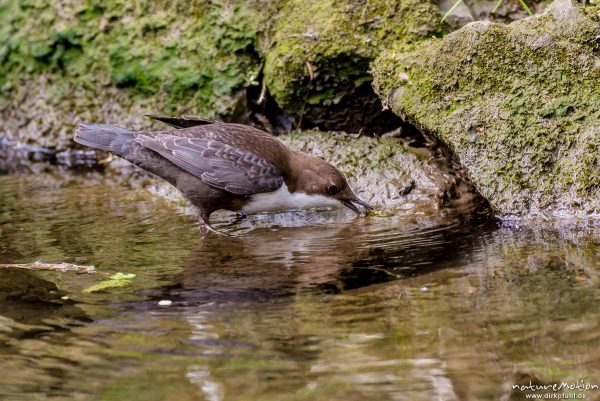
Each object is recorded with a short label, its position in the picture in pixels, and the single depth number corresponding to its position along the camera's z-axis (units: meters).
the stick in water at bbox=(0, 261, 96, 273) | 10.04
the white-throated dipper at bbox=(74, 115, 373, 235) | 12.34
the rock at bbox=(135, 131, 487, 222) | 12.59
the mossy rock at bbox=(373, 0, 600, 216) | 11.53
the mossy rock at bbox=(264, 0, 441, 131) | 13.96
